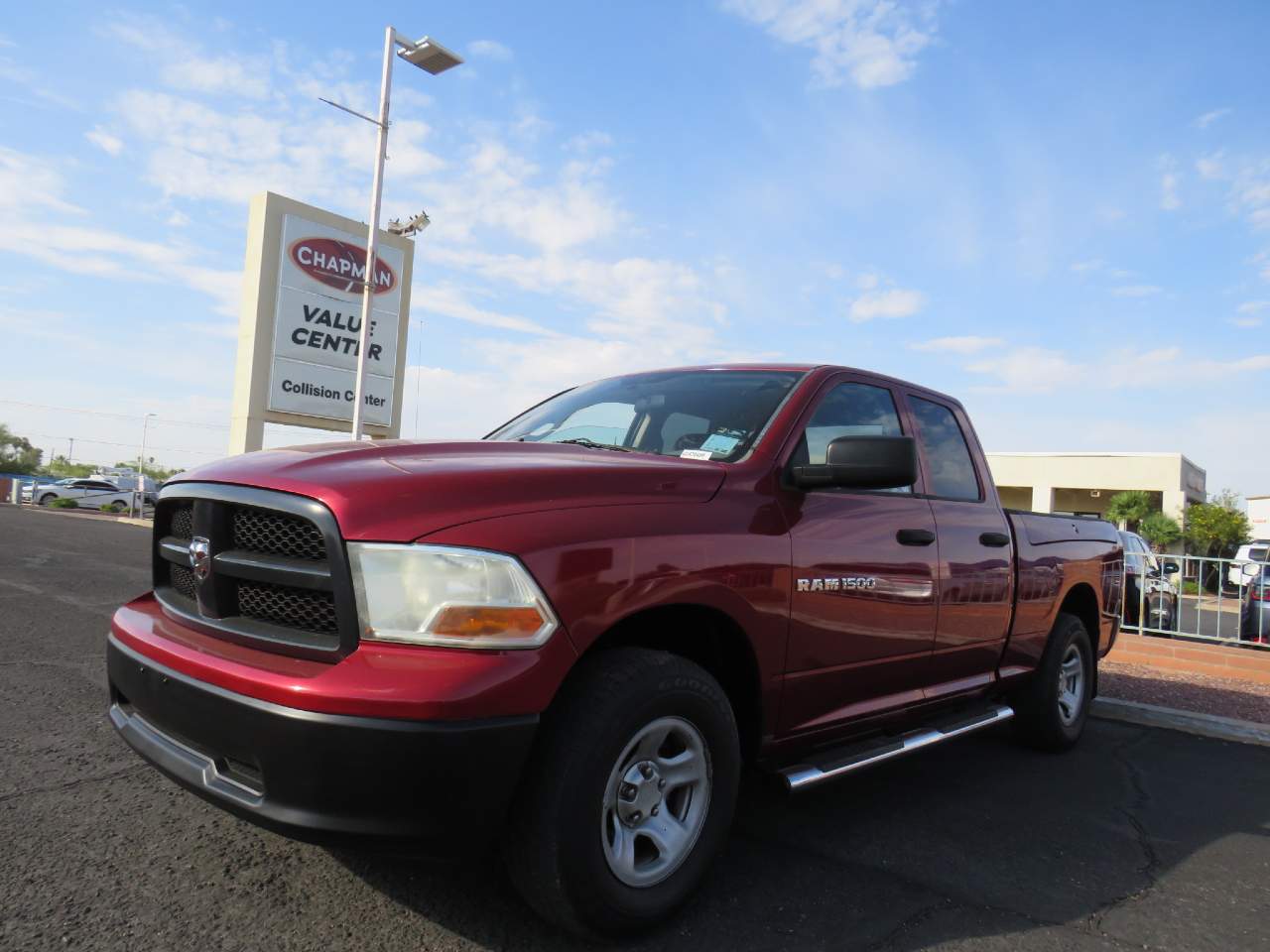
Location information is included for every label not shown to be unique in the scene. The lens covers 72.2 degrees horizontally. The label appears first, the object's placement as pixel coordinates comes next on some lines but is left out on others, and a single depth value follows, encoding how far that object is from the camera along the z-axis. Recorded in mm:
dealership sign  18531
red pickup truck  2033
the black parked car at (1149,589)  9320
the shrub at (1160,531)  35406
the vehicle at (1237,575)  8452
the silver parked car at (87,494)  37750
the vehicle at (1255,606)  8477
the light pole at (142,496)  34606
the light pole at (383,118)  13125
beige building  40781
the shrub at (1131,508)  37781
